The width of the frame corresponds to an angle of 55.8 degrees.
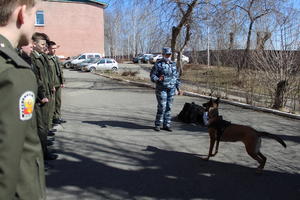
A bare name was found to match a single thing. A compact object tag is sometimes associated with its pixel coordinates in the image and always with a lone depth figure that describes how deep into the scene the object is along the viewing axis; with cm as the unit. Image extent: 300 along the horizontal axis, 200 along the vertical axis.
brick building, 4188
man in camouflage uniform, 636
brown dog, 425
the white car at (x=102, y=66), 3031
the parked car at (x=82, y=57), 3374
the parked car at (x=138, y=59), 4822
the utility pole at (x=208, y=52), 1580
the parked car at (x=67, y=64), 3525
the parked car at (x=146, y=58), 4736
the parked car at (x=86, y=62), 3133
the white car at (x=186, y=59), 2492
